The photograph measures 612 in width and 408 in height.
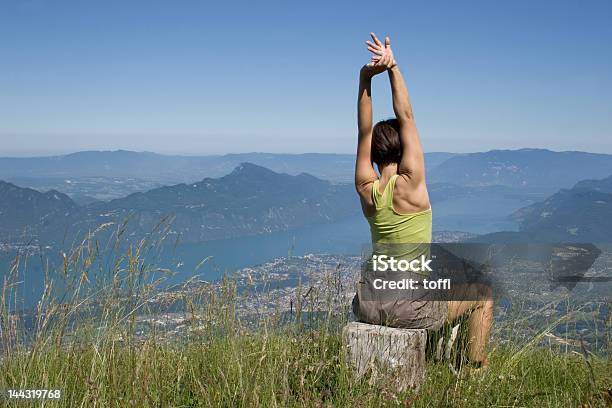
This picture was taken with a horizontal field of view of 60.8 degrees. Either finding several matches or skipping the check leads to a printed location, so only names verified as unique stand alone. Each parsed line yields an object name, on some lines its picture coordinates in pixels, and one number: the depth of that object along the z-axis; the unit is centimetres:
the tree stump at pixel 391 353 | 313
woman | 334
